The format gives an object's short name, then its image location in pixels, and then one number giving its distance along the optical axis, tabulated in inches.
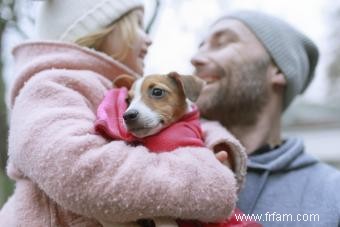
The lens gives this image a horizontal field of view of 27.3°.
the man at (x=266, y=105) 38.2
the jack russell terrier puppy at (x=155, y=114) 31.4
